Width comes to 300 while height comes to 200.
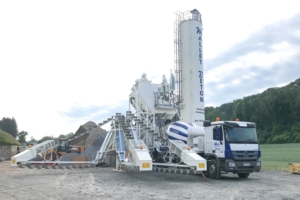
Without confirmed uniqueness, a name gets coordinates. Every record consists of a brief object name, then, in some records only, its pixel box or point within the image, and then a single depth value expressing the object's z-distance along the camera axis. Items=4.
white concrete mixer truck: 10.70
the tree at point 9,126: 71.62
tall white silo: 17.49
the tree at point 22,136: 69.95
